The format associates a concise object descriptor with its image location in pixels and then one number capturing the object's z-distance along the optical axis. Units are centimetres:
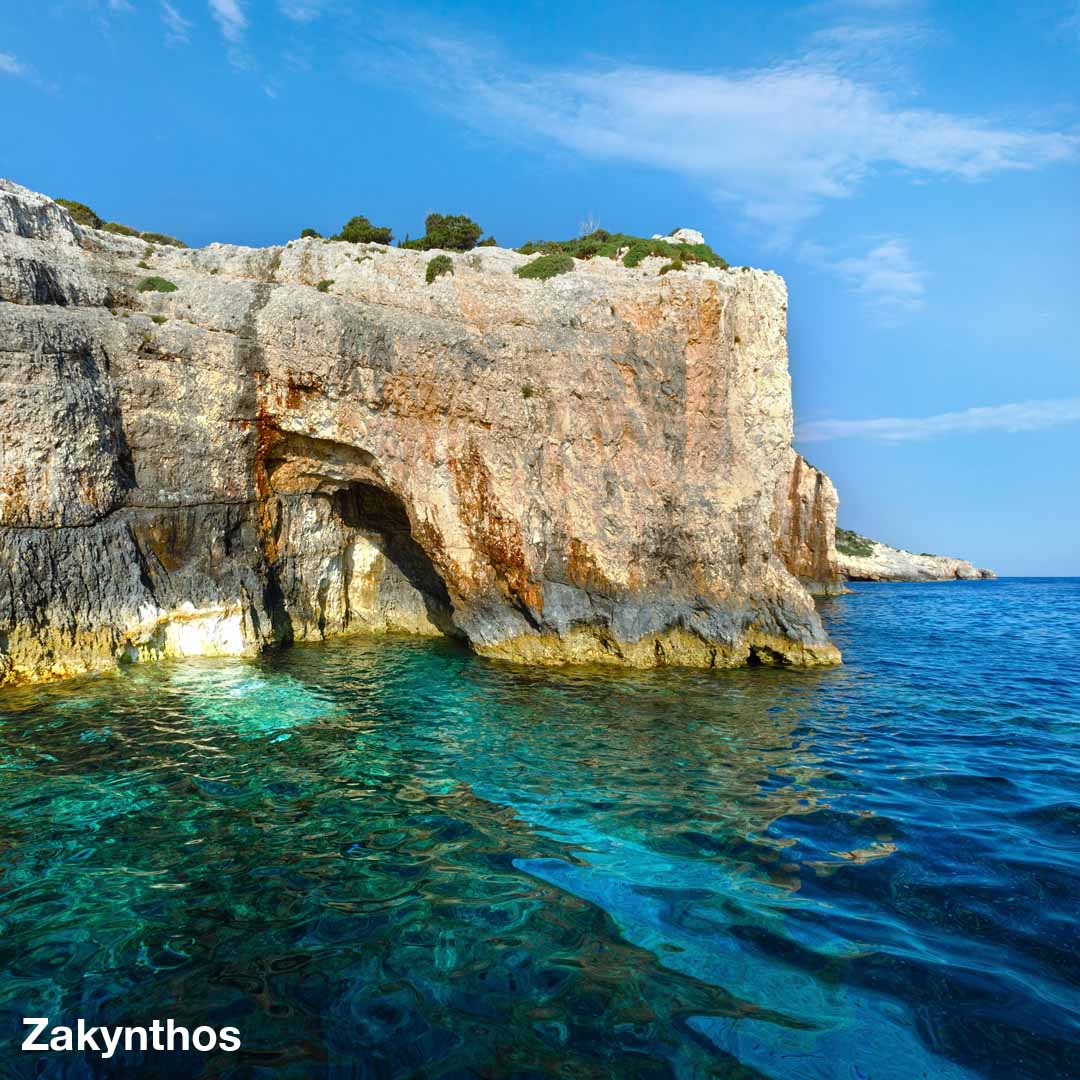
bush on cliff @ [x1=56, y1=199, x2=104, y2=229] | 2828
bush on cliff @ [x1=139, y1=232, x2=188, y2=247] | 2945
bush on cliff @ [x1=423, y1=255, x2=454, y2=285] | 2636
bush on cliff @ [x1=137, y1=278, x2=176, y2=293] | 2256
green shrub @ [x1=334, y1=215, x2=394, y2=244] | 3391
